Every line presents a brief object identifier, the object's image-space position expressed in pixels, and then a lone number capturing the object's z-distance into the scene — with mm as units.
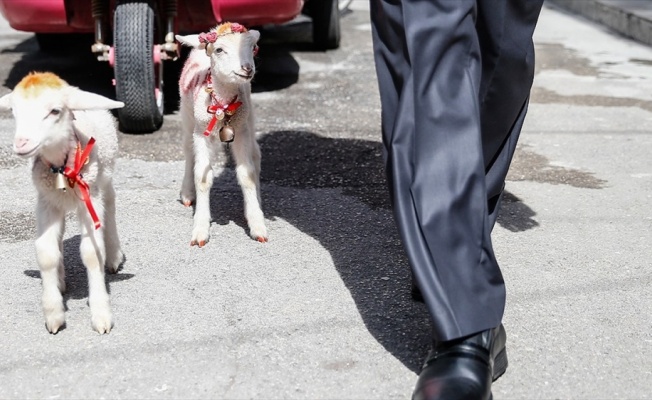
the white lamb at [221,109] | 4023
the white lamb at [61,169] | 3066
